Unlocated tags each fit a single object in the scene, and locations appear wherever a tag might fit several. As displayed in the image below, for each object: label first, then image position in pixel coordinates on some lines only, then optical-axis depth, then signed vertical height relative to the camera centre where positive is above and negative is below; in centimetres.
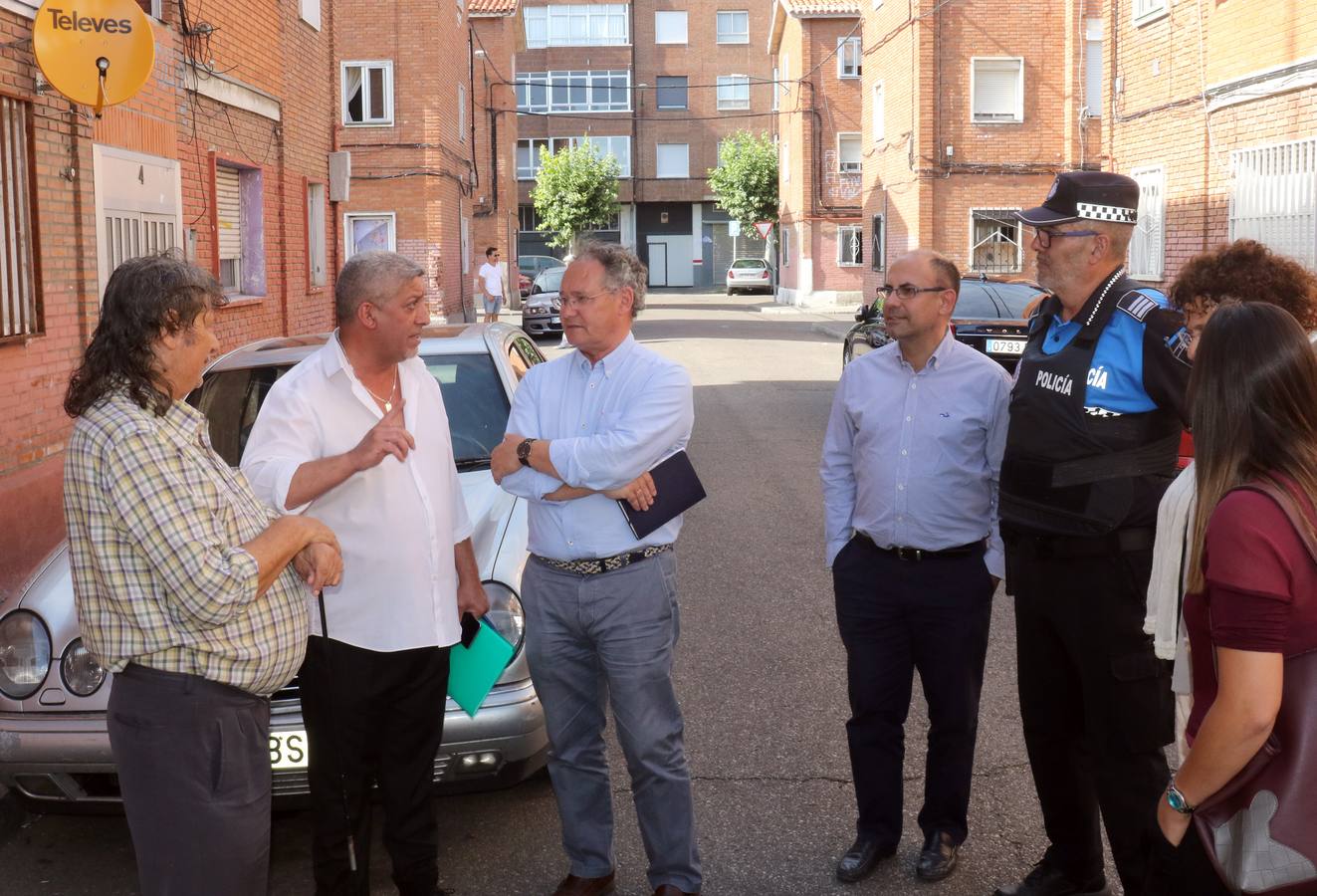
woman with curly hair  286 +3
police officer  360 -49
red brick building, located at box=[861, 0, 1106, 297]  2917 +410
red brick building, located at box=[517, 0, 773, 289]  6481 +1065
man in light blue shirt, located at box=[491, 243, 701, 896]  380 -76
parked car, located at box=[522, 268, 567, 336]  3017 -21
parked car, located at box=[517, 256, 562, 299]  5316 +169
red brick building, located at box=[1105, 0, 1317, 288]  1312 +195
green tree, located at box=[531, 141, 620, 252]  5828 +502
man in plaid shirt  264 -55
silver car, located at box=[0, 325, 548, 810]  411 -128
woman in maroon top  223 -44
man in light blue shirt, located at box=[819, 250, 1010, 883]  415 -79
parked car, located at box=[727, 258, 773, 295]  5675 +116
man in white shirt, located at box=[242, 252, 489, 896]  368 -75
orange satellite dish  844 +170
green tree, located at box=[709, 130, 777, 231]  5778 +542
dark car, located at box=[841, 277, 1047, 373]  1355 -23
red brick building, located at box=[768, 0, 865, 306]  4631 +523
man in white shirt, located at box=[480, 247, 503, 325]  2819 +57
